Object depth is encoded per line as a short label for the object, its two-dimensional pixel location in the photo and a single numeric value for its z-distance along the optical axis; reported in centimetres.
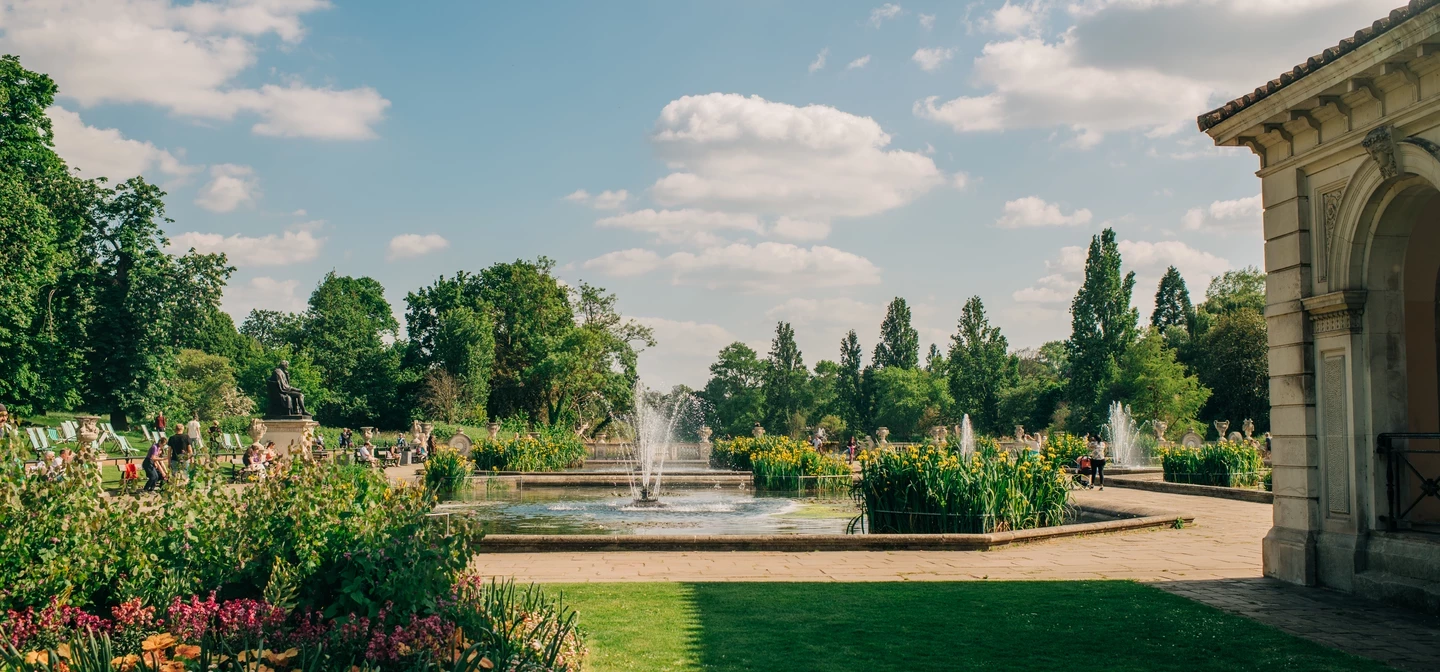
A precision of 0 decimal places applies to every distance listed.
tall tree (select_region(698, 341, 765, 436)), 9925
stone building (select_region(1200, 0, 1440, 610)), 900
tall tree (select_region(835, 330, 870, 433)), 8562
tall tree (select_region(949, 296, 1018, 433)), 7488
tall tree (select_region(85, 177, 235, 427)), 4403
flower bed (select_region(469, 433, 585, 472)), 3063
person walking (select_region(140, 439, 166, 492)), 2137
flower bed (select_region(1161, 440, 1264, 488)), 2475
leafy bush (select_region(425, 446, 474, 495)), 2431
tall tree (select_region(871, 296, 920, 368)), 8562
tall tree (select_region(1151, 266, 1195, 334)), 7894
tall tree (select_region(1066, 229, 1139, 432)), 6347
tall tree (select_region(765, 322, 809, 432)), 8925
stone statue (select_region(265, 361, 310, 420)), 2638
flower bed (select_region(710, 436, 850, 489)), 2467
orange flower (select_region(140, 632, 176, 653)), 526
